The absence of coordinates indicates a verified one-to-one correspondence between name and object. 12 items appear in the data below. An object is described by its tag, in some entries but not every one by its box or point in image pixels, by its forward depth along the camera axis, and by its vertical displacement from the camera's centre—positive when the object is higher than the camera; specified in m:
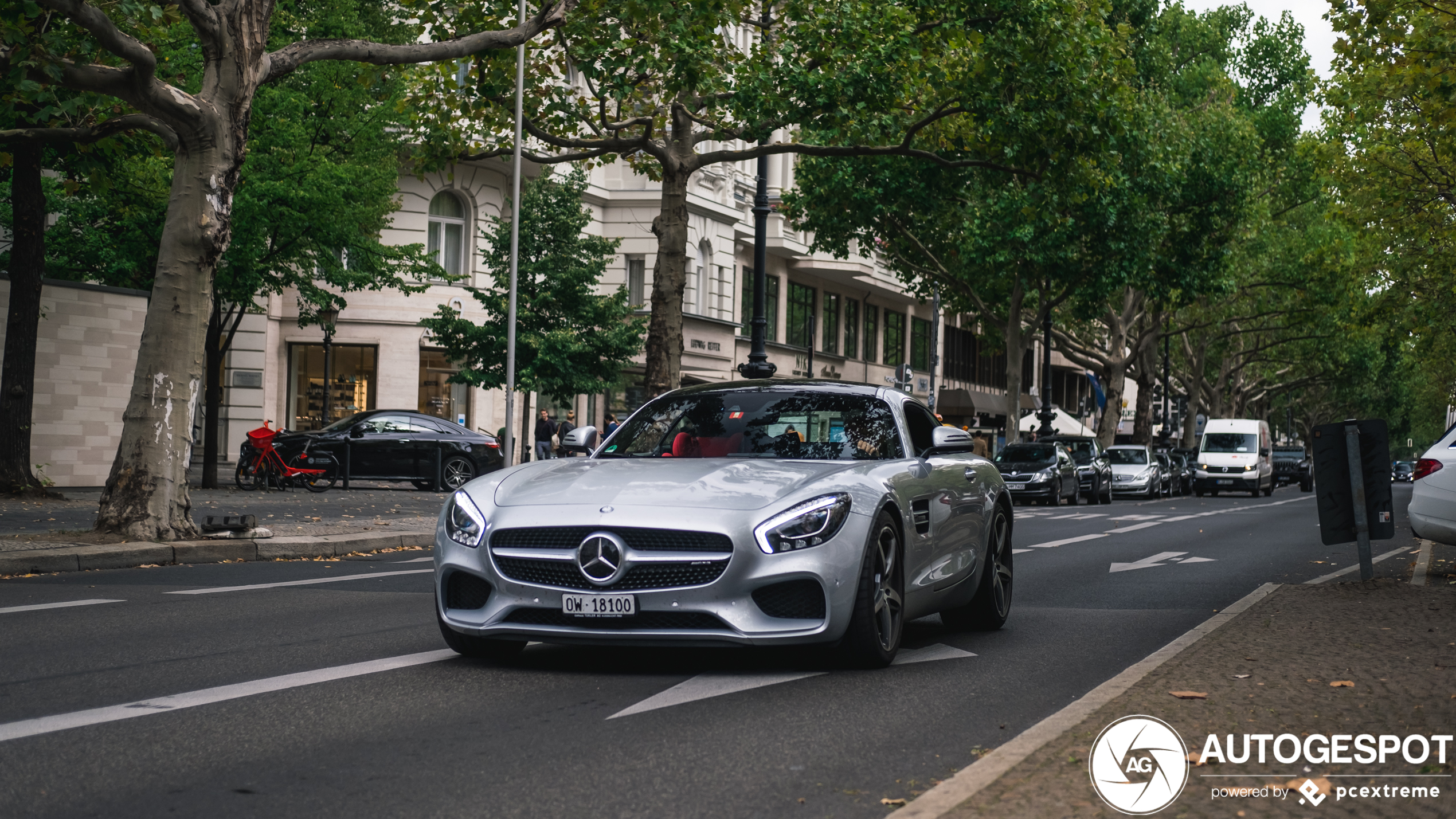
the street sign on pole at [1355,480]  11.77 -0.17
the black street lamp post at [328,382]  37.16 +1.15
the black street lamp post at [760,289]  25.36 +2.51
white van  48.53 -0.14
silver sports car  6.80 -0.47
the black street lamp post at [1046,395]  46.78 +1.65
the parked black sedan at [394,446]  27.14 -0.27
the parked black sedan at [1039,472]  35.66 -0.54
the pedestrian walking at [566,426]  34.00 +0.21
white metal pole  23.50 +2.86
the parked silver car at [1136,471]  43.66 -0.55
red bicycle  26.38 -0.65
